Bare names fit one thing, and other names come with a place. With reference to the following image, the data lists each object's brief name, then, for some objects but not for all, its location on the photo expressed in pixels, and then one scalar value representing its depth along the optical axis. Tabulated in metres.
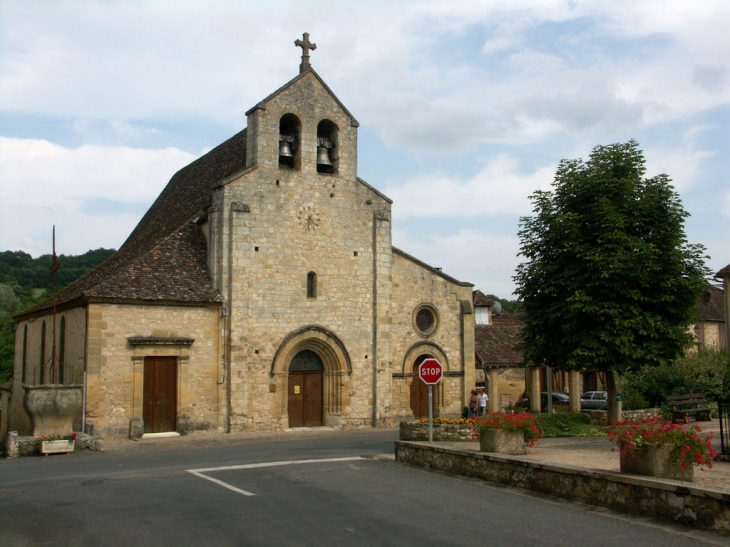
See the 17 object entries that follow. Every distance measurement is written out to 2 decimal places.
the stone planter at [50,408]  18.80
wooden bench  19.48
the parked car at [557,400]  38.40
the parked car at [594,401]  38.16
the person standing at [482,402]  23.80
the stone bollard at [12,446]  17.83
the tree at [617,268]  18.28
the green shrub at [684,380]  27.14
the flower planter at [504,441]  13.41
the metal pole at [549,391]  29.29
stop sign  15.91
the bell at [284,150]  25.28
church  22.06
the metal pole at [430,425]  15.62
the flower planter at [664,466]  9.95
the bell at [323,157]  25.86
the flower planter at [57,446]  17.86
